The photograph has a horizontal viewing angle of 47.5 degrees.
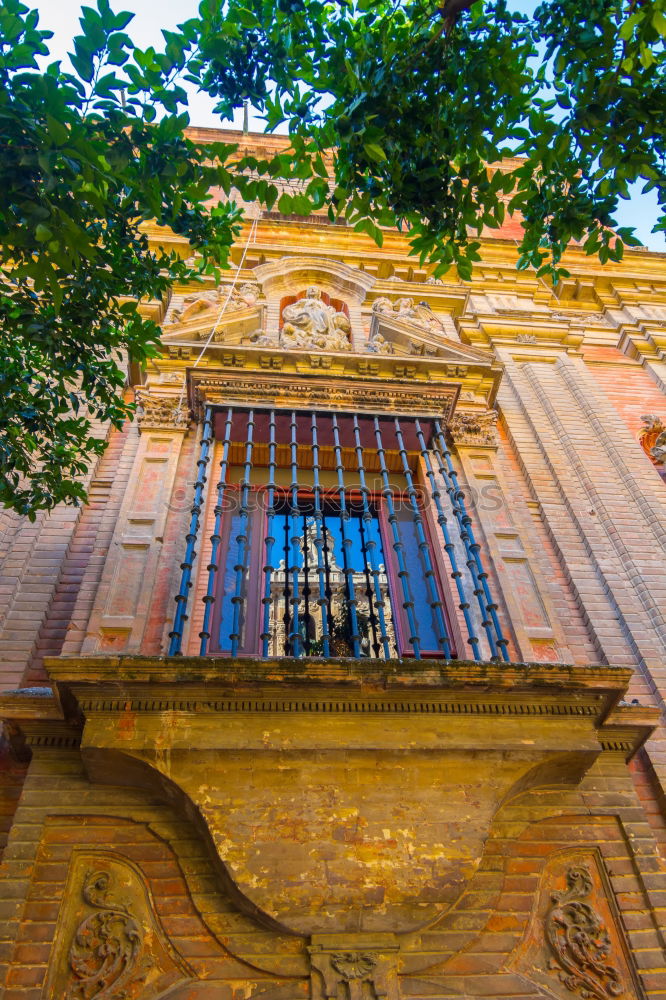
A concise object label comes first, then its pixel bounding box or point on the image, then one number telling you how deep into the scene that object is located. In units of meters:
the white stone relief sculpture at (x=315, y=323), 8.29
